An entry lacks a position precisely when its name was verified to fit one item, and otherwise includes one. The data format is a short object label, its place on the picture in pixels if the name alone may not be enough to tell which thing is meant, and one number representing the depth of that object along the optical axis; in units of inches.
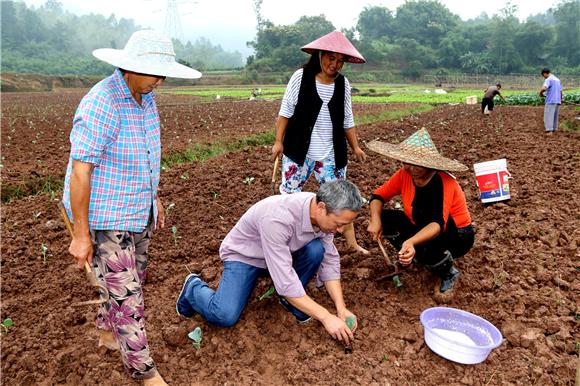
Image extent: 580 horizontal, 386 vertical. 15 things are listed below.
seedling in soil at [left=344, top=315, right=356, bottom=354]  105.3
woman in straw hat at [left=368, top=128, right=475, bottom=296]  118.8
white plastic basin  100.0
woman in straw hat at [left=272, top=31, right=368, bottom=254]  139.3
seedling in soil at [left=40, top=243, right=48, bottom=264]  159.0
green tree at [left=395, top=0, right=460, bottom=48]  2942.9
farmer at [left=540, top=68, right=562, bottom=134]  386.0
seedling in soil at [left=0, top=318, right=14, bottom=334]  120.3
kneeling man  94.6
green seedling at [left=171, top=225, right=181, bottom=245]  165.8
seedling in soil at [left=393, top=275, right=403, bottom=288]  133.0
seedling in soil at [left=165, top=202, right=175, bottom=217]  194.1
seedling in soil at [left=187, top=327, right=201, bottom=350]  109.2
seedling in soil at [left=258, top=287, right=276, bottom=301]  126.4
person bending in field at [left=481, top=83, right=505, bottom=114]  571.8
